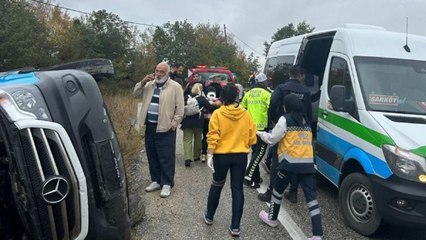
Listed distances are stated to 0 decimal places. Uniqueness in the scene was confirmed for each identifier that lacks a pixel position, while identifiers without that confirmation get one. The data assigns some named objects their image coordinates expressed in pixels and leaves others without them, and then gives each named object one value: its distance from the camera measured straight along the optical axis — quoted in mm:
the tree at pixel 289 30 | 56150
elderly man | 5668
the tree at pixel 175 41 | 37938
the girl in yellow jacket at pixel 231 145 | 4480
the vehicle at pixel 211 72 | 15121
